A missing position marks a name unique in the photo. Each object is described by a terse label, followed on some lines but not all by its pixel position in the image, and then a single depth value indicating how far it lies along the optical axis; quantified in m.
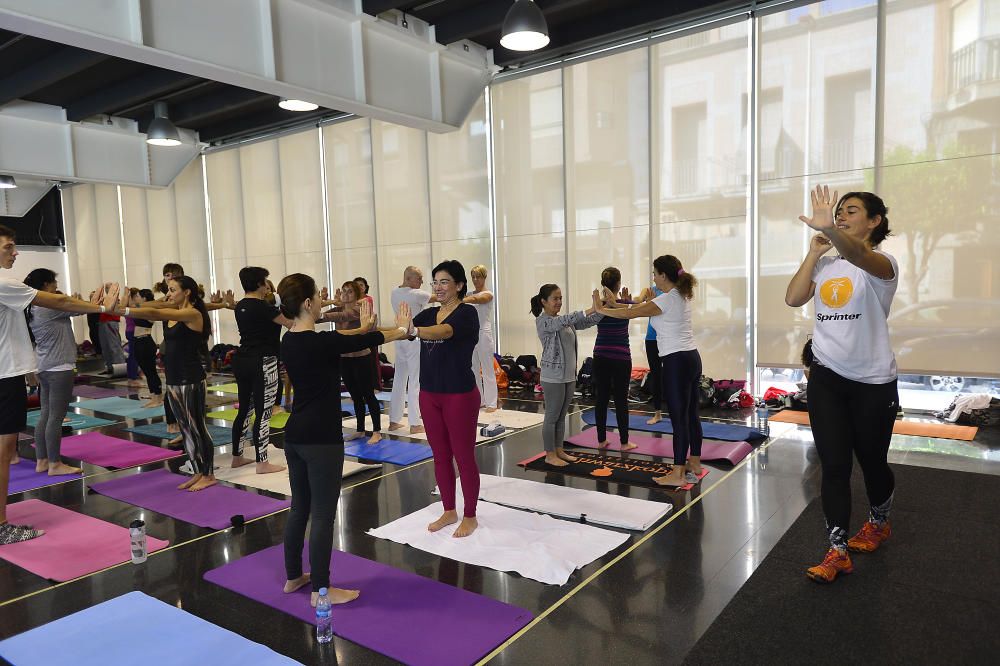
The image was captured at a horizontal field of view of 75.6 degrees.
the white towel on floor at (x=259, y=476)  4.97
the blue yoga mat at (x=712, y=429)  5.95
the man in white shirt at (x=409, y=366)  6.30
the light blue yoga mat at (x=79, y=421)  7.57
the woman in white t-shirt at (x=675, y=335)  4.45
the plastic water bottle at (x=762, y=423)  6.10
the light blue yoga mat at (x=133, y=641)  2.61
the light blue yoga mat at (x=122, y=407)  8.12
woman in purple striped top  5.29
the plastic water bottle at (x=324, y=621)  2.69
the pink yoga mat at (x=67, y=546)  3.60
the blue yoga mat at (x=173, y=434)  6.73
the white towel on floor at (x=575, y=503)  4.04
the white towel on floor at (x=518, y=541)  3.41
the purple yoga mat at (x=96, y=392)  9.78
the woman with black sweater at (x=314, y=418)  2.87
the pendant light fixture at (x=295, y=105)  7.64
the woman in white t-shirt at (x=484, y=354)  6.85
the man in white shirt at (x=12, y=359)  3.88
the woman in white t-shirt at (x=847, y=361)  2.88
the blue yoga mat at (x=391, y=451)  5.63
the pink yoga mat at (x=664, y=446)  5.34
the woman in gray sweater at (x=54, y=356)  5.16
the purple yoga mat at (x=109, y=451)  5.98
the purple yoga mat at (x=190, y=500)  4.36
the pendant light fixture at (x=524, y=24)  5.10
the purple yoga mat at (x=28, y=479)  5.21
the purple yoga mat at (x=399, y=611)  2.67
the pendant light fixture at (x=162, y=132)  8.63
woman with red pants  3.66
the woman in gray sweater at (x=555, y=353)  5.05
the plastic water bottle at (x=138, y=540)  3.59
